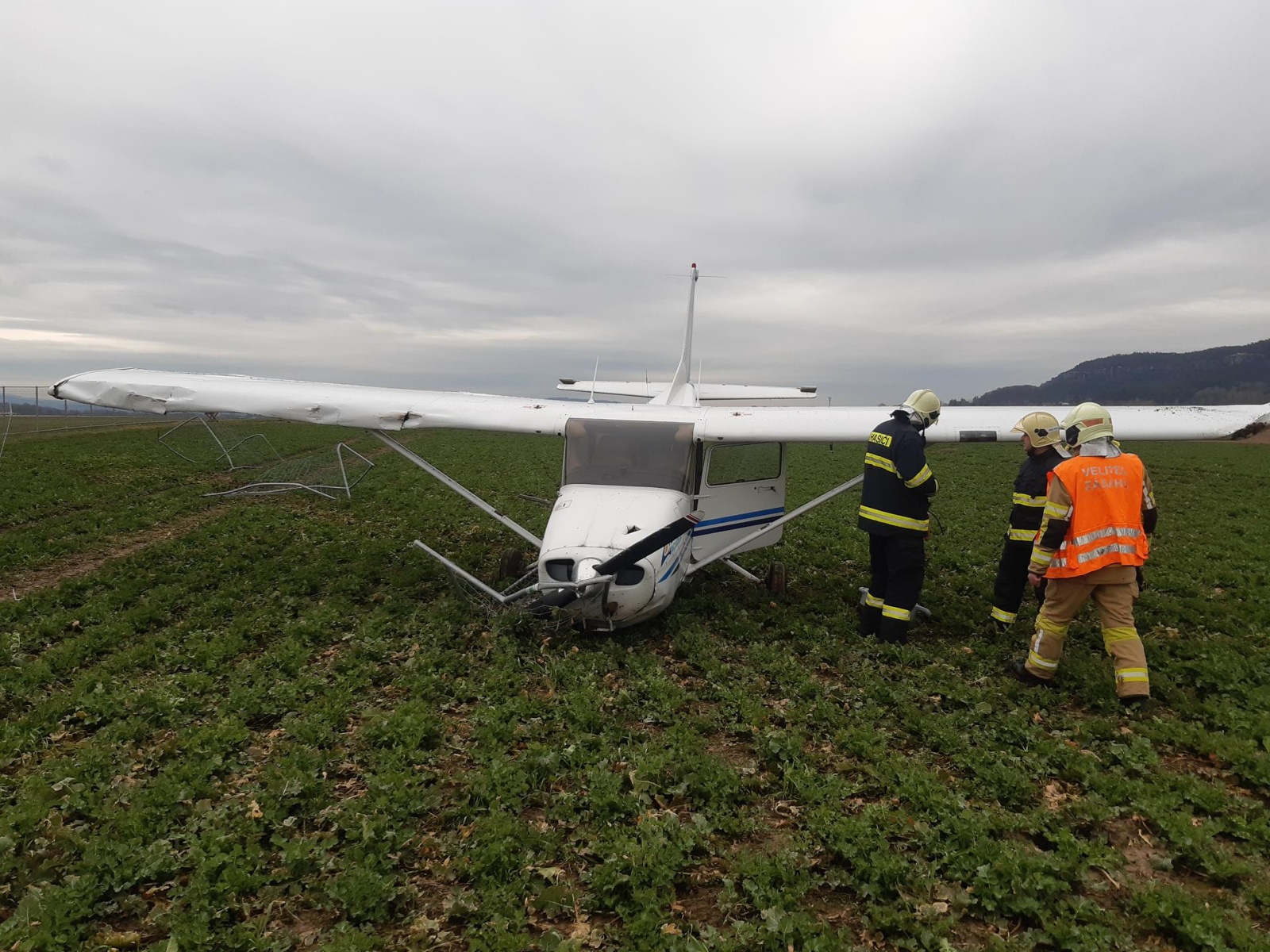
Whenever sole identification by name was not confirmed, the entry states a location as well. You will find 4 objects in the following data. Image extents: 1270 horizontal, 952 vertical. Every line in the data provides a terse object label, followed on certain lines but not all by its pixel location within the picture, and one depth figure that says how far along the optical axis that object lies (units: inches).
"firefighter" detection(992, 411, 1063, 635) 268.1
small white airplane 241.3
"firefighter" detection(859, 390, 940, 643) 252.5
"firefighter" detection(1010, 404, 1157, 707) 204.5
